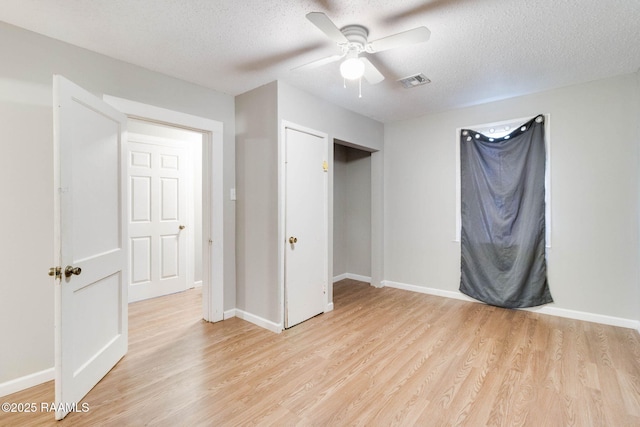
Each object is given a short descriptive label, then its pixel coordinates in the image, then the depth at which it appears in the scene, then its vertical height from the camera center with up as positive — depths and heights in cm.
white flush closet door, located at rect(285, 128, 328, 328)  313 -16
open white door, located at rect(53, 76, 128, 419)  178 -21
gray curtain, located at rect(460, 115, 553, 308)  341 -7
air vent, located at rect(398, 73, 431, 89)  295 +131
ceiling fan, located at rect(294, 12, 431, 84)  180 +111
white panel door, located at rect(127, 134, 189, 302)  399 -8
